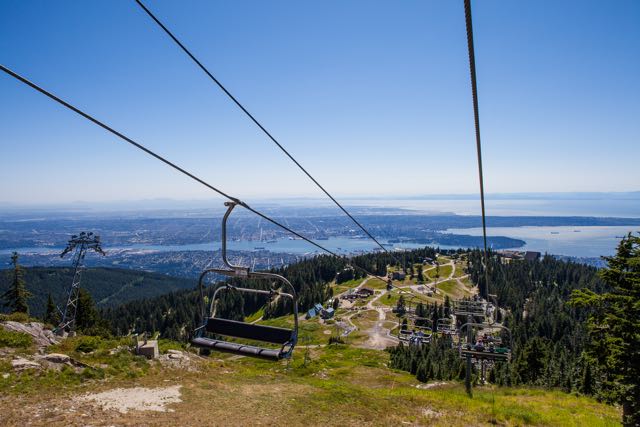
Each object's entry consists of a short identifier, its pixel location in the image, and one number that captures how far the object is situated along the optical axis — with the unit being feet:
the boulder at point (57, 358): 57.06
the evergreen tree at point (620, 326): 56.95
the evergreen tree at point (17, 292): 137.90
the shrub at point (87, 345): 66.08
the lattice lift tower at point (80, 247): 103.03
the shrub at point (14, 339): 60.29
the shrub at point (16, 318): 73.31
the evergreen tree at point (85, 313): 164.86
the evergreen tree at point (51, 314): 175.55
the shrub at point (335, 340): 254.35
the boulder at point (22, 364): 52.47
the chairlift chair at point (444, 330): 79.12
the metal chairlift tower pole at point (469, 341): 66.03
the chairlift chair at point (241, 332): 30.58
